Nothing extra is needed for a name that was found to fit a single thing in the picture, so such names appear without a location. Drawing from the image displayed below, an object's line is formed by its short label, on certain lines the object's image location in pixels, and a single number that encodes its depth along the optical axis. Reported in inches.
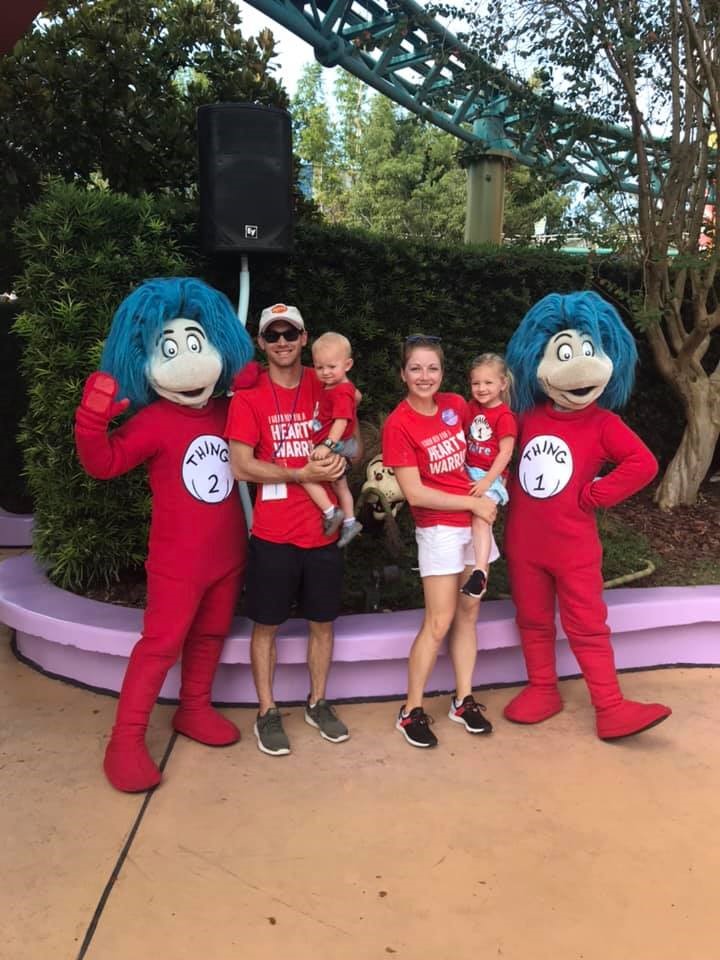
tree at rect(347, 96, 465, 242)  1023.6
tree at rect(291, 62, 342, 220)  1323.8
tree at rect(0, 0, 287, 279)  213.3
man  107.3
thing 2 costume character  106.0
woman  110.0
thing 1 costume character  113.9
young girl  112.6
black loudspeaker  136.6
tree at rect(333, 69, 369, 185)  1339.8
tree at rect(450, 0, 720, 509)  171.0
